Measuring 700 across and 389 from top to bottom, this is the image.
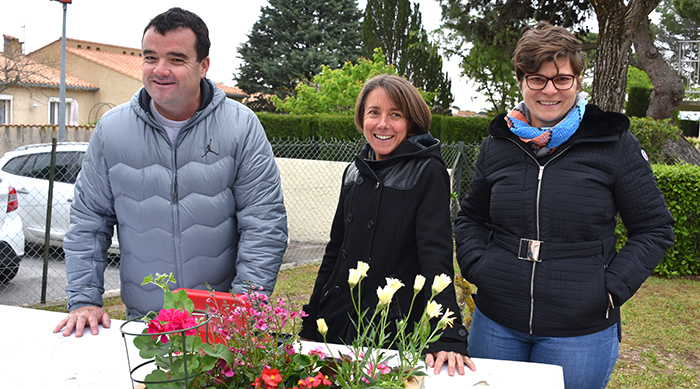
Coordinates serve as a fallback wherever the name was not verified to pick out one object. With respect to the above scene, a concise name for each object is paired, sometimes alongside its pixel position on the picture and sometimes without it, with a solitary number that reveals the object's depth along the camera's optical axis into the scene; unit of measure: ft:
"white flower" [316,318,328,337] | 3.86
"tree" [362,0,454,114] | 68.33
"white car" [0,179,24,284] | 18.20
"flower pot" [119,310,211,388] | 3.51
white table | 4.70
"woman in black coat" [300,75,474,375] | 6.10
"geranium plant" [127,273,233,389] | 3.57
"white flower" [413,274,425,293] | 3.87
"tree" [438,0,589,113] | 40.37
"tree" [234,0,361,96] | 93.61
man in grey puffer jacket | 6.70
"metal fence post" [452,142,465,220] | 25.52
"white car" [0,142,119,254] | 22.48
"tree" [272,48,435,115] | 55.57
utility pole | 40.37
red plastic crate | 4.27
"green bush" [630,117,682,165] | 26.12
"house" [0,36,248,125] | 84.28
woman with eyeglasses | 5.83
